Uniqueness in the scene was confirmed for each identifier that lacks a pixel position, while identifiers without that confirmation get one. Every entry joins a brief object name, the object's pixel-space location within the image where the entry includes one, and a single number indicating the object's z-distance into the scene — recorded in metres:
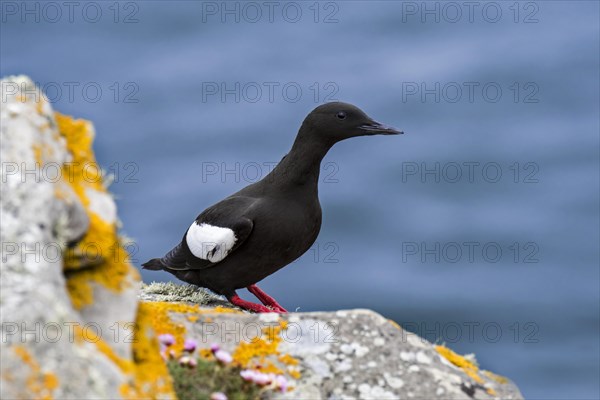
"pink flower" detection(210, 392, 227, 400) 11.19
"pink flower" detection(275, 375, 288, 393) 11.74
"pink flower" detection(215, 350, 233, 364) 11.88
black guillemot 18.12
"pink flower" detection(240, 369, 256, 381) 11.64
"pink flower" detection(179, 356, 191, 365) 11.74
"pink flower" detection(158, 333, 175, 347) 12.11
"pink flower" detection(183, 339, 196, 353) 12.09
